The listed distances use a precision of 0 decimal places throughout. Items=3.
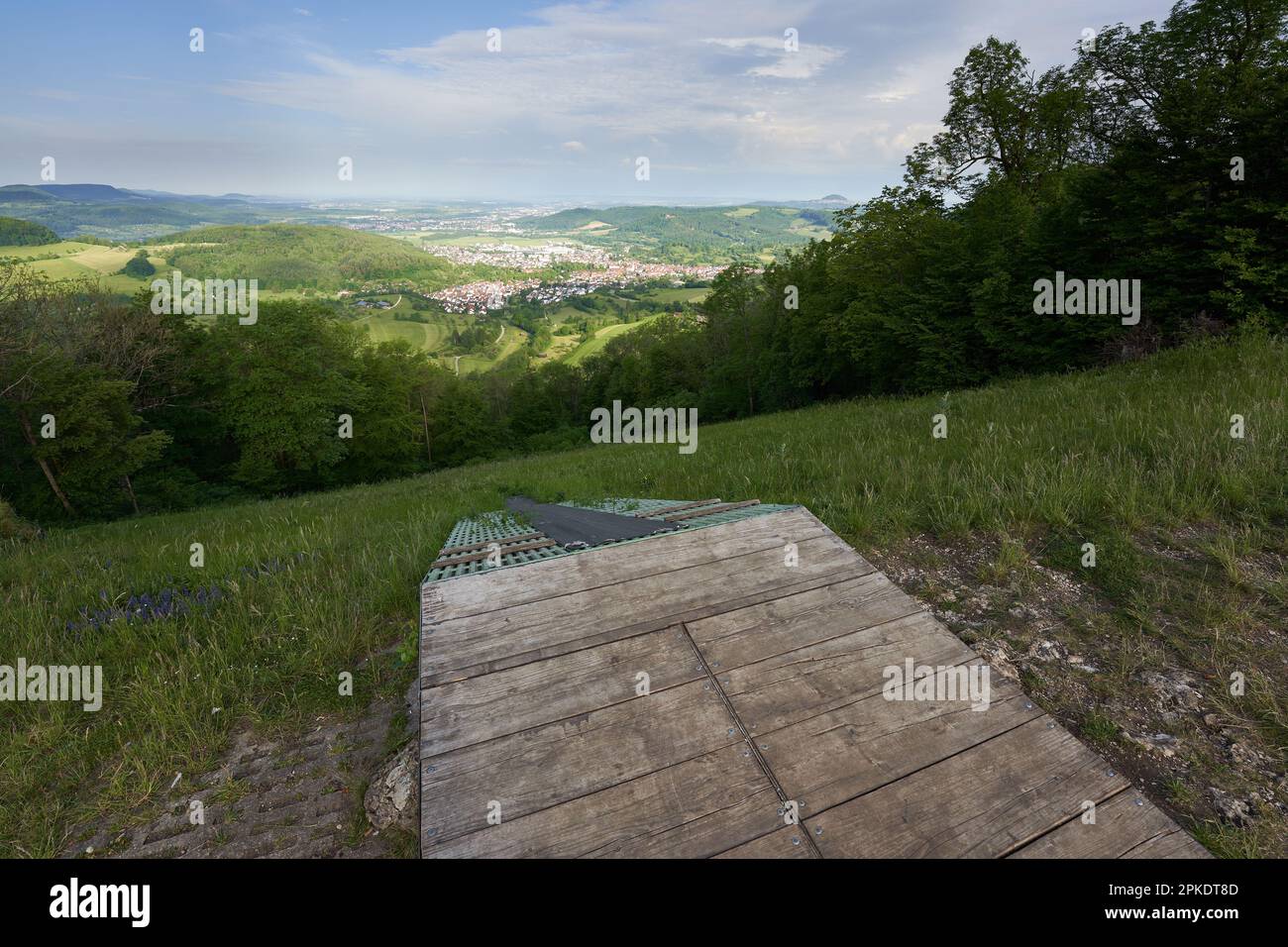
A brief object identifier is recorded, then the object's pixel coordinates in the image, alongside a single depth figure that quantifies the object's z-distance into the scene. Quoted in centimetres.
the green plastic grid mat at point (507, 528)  398
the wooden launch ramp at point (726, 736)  199
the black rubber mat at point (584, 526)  468
